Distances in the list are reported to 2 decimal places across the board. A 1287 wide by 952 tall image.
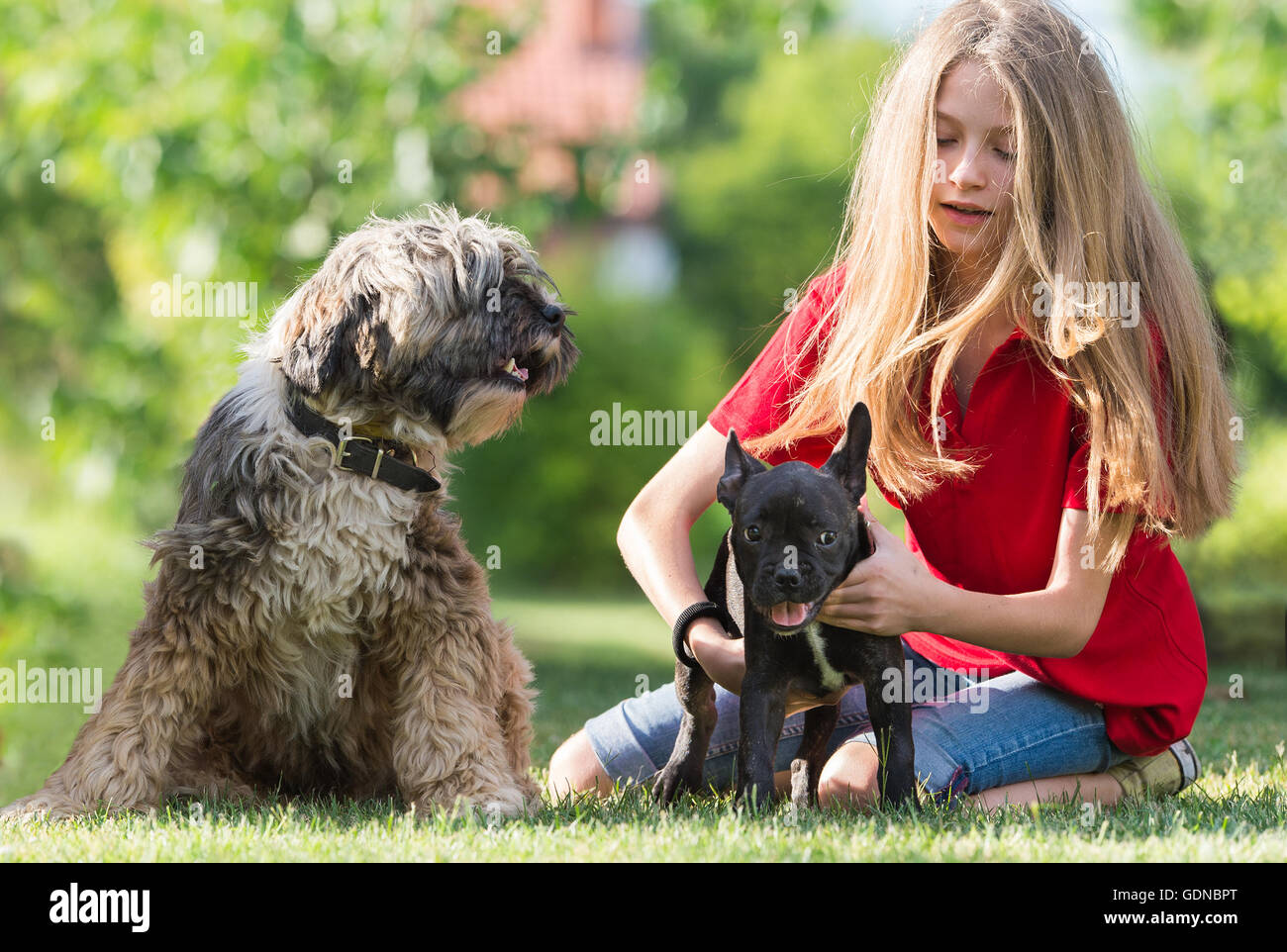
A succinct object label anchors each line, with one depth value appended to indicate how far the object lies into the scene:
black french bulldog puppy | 3.23
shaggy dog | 3.58
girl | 3.60
